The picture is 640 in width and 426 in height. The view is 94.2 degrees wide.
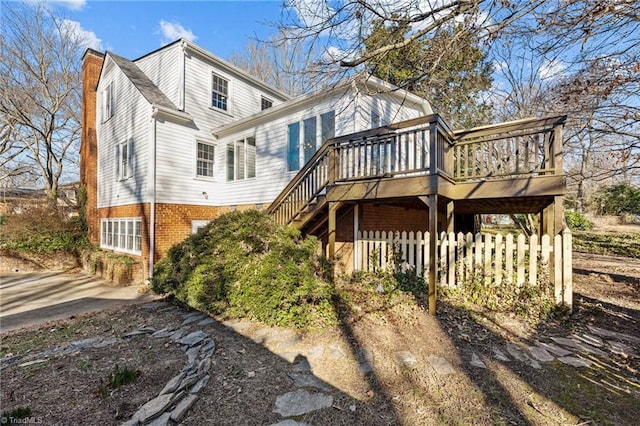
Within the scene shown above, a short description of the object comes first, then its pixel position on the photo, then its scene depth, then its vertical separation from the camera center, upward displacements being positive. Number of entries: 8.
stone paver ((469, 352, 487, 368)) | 3.54 -1.76
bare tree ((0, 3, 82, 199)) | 14.18 +6.99
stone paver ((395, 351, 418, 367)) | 3.59 -1.76
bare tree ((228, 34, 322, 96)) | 20.75 +11.31
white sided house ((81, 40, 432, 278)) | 9.18 +2.75
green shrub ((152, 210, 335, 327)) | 4.64 -0.97
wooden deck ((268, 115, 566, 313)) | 5.45 +0.78
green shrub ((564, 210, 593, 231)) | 21.86 -0.33
